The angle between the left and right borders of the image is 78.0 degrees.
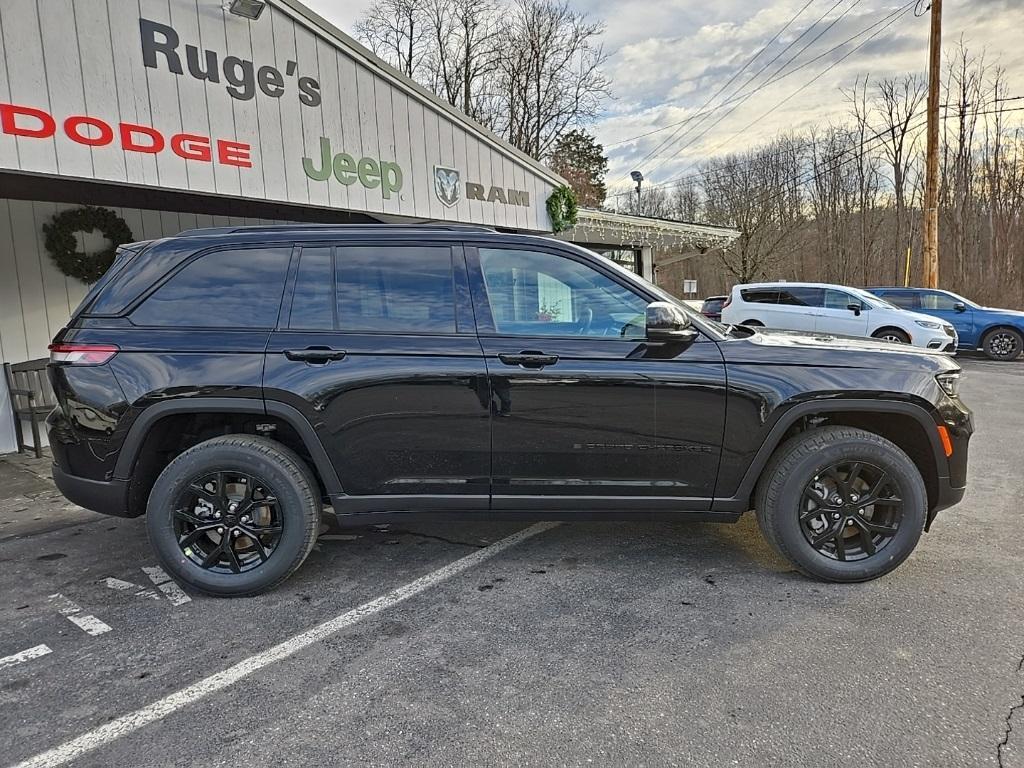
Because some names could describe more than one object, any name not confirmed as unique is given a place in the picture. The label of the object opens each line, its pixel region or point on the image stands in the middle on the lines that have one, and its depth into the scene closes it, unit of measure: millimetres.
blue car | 13602
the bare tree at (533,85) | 29297
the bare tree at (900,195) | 33000
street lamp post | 32938
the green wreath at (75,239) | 7238
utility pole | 15250
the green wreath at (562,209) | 10289
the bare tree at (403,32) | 27938
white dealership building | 5031
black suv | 3201
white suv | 12586
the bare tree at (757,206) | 34906
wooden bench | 6453
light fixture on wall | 5993
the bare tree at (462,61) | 28453
